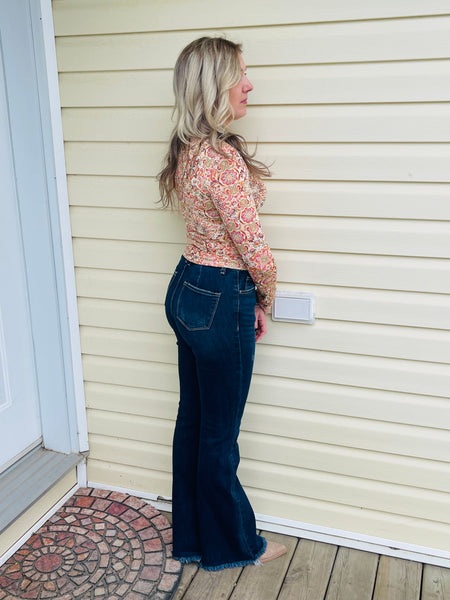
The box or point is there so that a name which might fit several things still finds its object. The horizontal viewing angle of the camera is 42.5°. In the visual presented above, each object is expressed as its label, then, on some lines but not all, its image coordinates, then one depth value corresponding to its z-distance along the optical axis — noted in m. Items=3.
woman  1.87
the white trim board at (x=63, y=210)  2.29
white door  2.28
